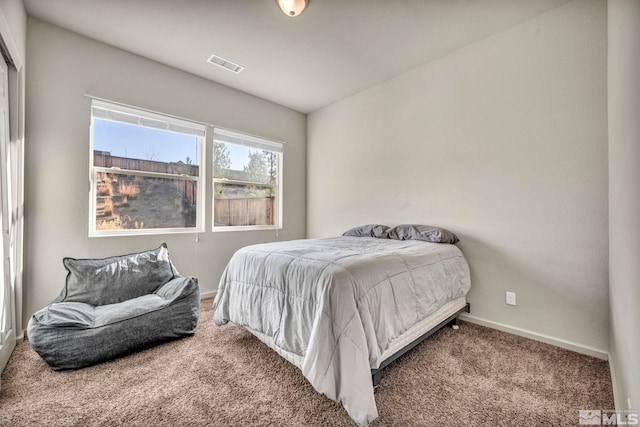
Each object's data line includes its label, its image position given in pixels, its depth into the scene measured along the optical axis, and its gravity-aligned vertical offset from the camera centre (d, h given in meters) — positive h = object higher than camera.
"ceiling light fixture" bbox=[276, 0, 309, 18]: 2.09 +1.65
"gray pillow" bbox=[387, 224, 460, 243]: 2.57 -0.20
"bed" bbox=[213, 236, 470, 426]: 1.35 -0.57
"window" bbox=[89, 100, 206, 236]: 2.70 +0.49
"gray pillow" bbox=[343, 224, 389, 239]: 3.02 -0.20
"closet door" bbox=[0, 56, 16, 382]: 1.81 -0.12
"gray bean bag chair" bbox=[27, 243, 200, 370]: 1.75 -0.71
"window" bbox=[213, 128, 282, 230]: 3.53 +0.48
